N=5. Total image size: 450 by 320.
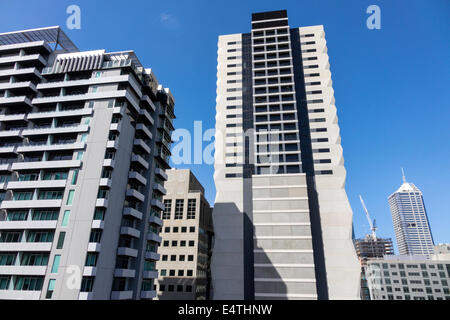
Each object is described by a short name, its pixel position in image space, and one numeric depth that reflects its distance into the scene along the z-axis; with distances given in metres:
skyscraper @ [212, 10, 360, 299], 59.72
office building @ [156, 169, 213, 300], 84.81
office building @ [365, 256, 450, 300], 124.38
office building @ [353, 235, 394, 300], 151.68
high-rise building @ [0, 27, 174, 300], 40.03
